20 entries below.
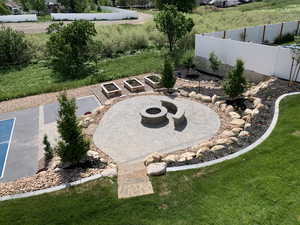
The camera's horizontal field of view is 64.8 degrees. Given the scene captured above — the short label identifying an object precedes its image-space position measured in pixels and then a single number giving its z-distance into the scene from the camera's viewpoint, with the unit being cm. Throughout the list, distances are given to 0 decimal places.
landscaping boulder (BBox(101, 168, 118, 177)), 770
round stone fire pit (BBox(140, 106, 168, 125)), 1120
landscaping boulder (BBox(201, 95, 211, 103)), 1305
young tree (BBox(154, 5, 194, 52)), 2052
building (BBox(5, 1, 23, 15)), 5637
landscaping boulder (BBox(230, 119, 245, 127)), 1023
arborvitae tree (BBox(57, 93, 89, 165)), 756
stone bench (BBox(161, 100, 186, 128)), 1102
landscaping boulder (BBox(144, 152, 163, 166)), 830
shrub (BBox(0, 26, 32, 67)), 2225
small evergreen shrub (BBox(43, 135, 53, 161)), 947
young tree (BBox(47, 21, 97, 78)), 1880
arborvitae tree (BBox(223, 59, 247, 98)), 1148
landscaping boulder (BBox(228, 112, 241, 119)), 1094
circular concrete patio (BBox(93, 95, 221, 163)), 954
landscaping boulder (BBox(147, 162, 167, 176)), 757
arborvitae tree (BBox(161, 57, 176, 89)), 1359
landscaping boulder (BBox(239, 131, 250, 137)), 935
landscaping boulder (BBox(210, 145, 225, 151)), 867
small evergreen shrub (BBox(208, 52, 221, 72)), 1612
